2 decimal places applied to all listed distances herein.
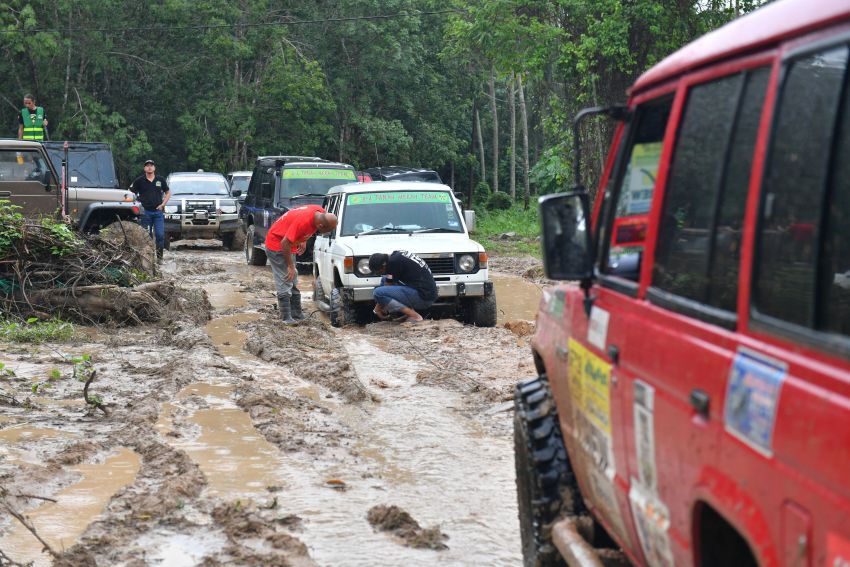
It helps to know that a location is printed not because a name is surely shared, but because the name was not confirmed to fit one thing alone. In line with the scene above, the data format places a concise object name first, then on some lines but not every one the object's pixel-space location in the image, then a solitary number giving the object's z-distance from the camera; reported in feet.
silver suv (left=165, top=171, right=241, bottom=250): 83.76
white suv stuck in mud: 43.06
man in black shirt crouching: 41.27
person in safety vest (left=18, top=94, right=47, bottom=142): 65.72
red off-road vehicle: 7.09
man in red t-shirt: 44.37
